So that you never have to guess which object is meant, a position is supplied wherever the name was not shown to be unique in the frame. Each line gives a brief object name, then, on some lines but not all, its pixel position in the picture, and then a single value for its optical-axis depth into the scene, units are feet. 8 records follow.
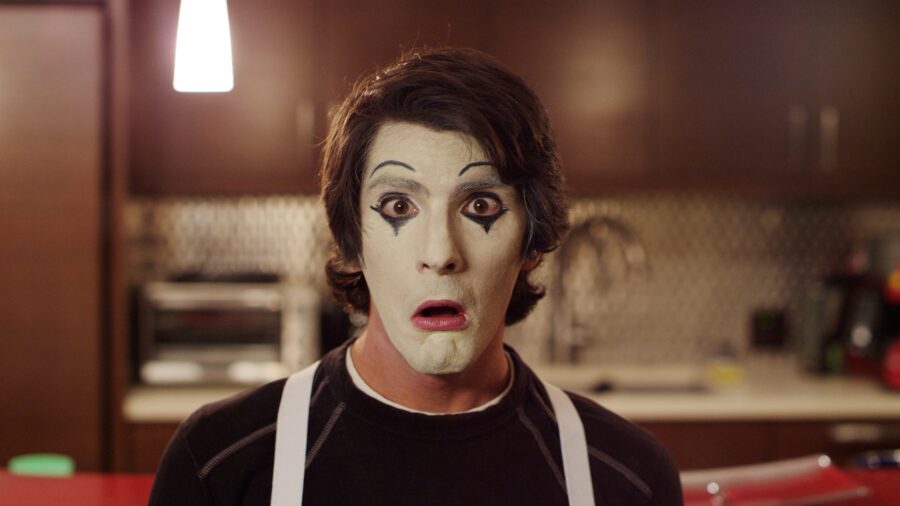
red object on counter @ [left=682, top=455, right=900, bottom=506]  3.97
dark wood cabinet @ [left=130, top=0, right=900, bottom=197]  9.44
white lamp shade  3.55
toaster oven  9.27
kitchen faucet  10.49
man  3.38
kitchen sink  9.73
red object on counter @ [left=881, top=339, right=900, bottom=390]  9.36
